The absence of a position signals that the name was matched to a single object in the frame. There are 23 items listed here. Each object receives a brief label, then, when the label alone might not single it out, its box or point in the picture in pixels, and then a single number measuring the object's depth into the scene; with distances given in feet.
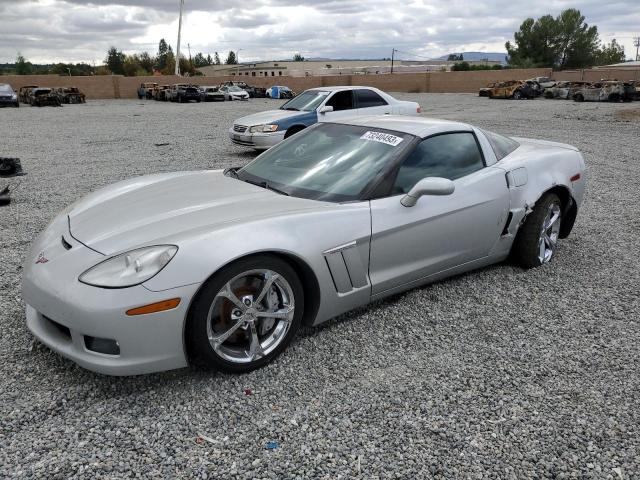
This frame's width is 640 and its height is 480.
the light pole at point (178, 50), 204.22
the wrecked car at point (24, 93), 109.91
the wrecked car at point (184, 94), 117.29
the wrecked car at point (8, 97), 95.86
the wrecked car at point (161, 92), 126.73
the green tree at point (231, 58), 466.04
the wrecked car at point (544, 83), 119.17
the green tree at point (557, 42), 260.01
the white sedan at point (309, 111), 32.78
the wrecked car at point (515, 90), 115.85
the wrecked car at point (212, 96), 121.39
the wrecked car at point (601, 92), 98.43
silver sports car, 7.98
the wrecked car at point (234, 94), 126.00
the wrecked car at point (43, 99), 102.42
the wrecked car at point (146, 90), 140.05
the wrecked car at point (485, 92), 124.12
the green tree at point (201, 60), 499.22
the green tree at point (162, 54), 390.75
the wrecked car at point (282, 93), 125.56
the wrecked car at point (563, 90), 110.63
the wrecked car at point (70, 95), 114.62
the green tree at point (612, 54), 309.36
